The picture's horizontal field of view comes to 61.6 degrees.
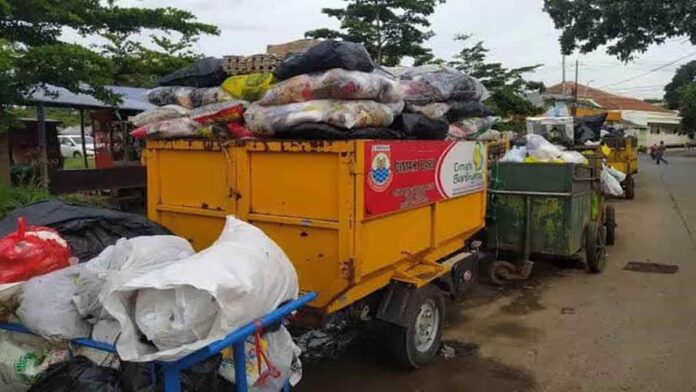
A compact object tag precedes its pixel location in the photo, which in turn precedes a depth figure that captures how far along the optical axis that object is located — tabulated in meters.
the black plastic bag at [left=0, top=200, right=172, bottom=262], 3.19
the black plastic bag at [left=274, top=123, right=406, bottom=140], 3.52
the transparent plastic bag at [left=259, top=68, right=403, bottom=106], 3.62
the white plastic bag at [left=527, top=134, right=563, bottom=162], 7.53
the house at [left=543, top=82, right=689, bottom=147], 62.75
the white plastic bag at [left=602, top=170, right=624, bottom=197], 8.56
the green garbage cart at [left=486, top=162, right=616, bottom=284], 6.81
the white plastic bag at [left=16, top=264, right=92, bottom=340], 2.37
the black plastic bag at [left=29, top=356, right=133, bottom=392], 2.23
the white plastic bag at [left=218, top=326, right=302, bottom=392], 2.58
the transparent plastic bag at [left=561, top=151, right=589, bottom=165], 7.58
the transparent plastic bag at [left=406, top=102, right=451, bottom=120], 4.54
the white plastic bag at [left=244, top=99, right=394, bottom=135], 3.53
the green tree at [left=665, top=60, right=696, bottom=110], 68.31
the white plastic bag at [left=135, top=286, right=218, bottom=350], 2.09
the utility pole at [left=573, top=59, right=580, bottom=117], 29.30
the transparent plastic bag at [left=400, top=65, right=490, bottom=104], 4.77
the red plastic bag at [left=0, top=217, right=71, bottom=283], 2.54
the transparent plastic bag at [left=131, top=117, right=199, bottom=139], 4.13
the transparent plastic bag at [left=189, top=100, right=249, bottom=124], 3.98
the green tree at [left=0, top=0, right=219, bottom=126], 7.65
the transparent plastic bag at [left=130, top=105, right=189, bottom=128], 4.30
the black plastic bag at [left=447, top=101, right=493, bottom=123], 4.99
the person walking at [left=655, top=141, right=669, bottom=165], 35.62
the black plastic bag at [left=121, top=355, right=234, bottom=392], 2.28
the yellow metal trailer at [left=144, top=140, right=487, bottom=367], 3.47
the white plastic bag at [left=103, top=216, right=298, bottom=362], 2.11
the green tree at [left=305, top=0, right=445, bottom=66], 16.66
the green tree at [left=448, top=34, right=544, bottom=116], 23.67
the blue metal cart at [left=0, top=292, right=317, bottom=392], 2.15
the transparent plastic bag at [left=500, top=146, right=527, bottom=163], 7.44
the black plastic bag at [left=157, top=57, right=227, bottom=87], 4.50
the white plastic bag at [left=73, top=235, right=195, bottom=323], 2.41
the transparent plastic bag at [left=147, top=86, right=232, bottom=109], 4.26
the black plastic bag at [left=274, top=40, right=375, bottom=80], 3.71
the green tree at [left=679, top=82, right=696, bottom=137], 48.38
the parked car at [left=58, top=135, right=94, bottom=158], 32.81
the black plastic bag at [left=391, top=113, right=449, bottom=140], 4.14
